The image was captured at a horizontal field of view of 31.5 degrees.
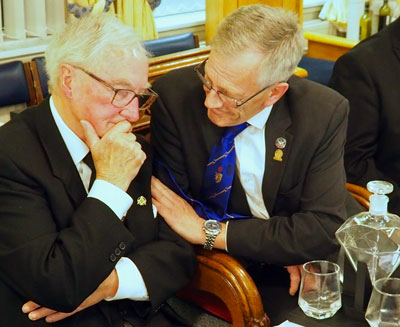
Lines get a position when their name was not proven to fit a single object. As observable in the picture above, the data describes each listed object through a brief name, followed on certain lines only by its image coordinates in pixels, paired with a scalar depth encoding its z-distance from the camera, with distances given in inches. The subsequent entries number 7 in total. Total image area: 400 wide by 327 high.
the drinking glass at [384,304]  65.9
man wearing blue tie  88.7
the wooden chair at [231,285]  83.2
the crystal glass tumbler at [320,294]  70.6
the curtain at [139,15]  144.5
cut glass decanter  71.5
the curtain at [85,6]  135.4
